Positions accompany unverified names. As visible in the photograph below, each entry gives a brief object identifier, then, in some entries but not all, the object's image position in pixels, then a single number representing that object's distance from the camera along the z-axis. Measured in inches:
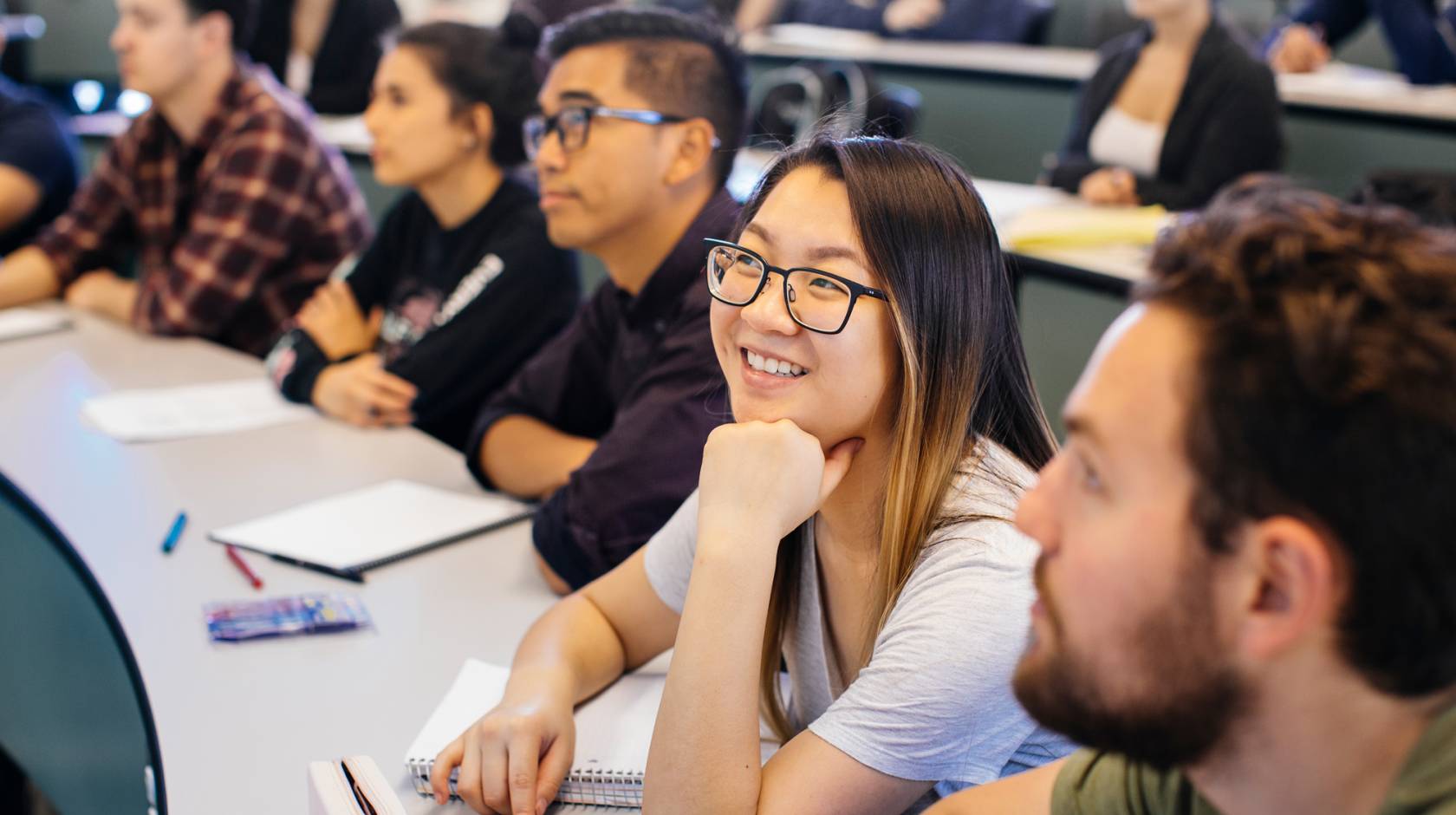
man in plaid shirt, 99.8
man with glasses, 65.7
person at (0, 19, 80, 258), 120.3
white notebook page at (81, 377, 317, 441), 78.4
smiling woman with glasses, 37.7
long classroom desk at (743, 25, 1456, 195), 140.2
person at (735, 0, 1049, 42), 218.8
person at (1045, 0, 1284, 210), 128.5
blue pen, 61.8
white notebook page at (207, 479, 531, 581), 60.7
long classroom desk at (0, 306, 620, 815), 45.6
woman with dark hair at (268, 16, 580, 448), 82.5
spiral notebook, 42.5
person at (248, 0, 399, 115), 172.7
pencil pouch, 53.3
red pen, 58.3
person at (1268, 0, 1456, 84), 146.5
